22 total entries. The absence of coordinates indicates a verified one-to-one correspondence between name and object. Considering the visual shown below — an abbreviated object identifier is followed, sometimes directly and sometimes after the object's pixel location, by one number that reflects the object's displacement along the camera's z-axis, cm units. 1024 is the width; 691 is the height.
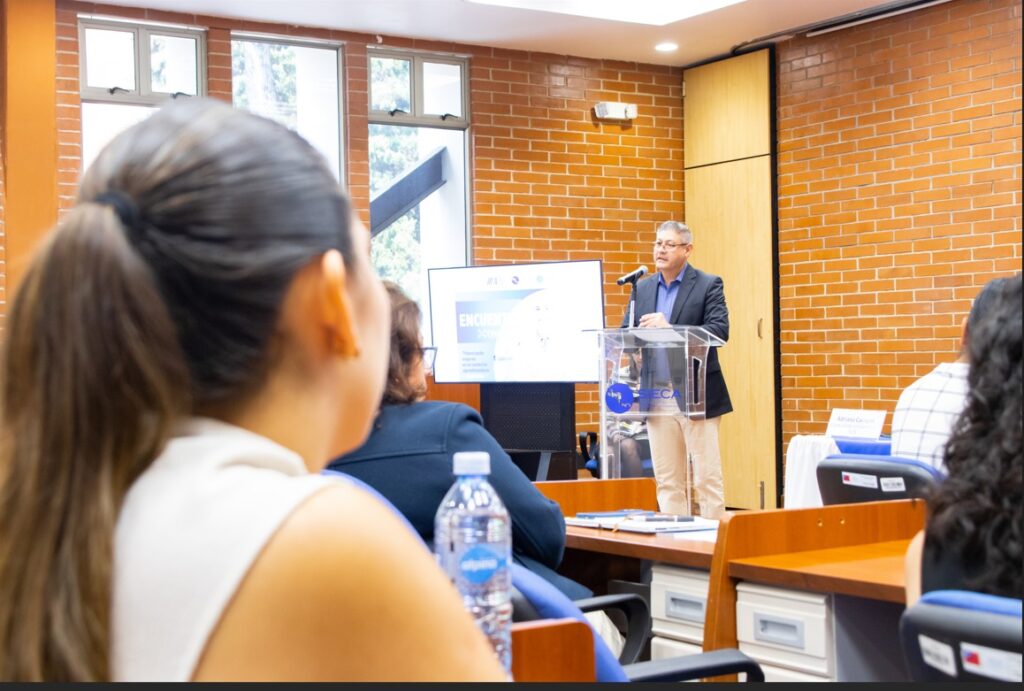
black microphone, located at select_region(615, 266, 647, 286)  569
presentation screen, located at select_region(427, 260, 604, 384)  625
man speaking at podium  649
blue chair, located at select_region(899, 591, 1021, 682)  127
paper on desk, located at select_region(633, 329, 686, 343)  496
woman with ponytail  59
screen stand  627
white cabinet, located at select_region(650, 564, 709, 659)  277
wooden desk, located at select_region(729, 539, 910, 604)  225
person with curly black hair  154
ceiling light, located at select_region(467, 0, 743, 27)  737
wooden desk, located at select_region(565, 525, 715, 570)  275
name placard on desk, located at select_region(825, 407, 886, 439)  620
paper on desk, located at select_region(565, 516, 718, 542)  311
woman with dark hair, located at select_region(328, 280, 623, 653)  228
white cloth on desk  548
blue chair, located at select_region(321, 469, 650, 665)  261
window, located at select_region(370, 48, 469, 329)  787
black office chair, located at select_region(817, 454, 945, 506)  288
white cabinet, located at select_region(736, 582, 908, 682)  240
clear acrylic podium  497
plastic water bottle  153
